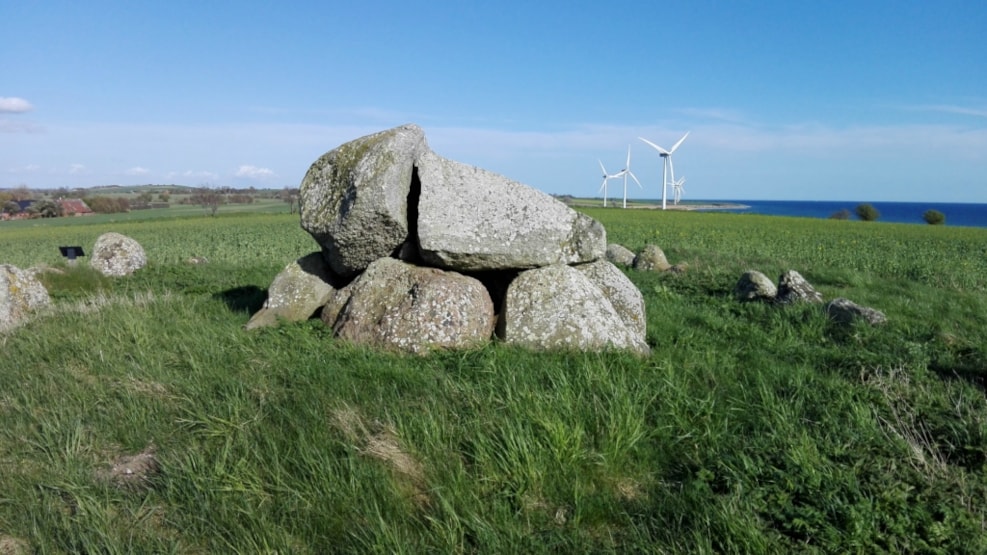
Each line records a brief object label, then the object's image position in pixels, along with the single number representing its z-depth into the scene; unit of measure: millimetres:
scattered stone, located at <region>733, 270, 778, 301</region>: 10672
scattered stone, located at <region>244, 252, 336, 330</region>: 8258
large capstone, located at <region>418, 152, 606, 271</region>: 7383
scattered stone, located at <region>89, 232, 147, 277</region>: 16578
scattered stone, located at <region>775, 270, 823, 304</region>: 10109
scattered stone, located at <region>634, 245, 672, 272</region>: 14703
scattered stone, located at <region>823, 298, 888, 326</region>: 8641
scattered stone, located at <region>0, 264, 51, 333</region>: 10094
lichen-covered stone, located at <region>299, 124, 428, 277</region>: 7637
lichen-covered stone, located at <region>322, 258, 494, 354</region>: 6789
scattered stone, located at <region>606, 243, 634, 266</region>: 15773
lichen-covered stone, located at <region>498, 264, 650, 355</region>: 6711
